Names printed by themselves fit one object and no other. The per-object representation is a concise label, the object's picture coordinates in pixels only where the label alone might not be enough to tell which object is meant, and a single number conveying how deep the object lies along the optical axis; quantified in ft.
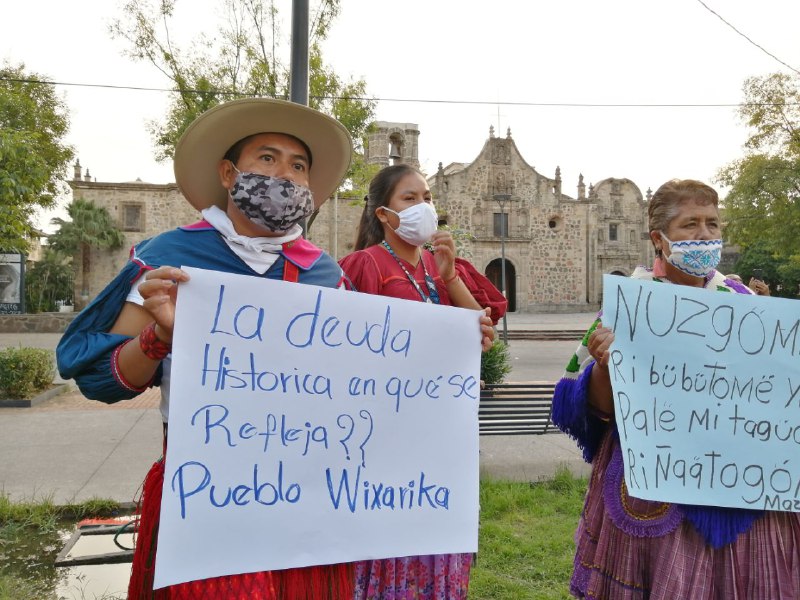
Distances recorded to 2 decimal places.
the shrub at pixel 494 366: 24.44
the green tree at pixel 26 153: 26.61
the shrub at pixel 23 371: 27.64
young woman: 6.44
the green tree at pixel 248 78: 42.96
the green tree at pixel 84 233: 93.61
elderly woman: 6.05
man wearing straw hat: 5.08
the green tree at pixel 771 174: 75.41
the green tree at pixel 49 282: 95.45
